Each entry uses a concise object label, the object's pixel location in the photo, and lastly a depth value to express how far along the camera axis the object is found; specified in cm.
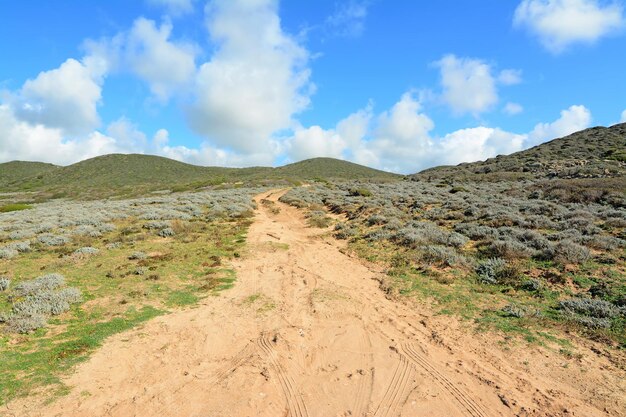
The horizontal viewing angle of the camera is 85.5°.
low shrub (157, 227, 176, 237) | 2045
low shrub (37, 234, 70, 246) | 1778
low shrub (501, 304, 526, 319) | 996
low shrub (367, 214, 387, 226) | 2309
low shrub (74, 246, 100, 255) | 1594
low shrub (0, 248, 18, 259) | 1543
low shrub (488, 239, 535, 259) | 1442
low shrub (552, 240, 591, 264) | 1328
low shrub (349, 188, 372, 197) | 4211
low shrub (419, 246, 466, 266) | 1449
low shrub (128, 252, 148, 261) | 1562
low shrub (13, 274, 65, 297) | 1121
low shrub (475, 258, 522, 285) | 1253
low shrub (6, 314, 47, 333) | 895
